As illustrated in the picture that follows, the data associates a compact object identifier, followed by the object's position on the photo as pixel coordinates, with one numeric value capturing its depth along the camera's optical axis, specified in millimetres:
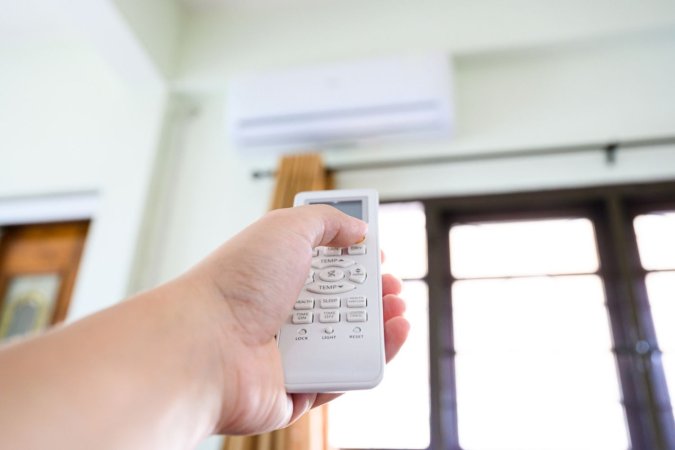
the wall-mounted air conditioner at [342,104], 1577
